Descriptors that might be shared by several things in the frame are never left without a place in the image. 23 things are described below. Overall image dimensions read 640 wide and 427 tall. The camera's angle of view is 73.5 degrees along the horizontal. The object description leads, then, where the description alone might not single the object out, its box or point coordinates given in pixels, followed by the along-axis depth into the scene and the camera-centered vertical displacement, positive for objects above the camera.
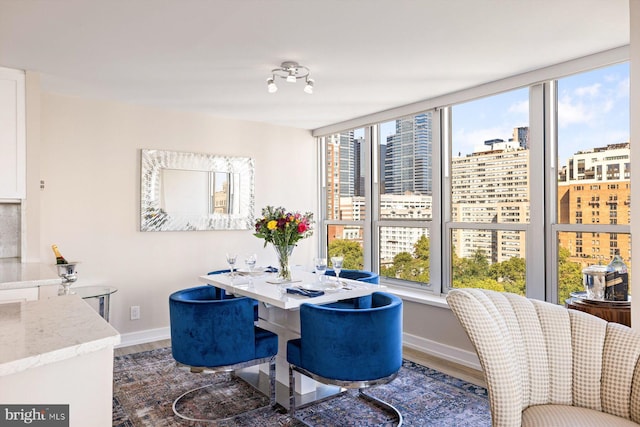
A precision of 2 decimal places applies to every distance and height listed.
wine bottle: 3.52 -0.33
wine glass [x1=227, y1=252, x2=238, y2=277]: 3.37 -0.34
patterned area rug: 2.68 -1.28
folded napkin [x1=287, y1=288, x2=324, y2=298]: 2.80 -0.51
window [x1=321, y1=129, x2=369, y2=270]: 5.11 +0.24
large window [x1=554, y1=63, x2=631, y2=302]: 2.95 +0.30
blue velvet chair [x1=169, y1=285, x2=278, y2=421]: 2.64 -0.75
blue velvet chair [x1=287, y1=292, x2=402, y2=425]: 2.42 -0.74
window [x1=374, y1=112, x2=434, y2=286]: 4.30 +0.18
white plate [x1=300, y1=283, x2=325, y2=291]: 2.98 -0.51
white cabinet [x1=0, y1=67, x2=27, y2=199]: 3.06 +0.58
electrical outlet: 4.21 -0.95
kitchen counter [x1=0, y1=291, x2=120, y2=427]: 1.10 -0.41
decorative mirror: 4.31 +0.26
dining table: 2.79 -0.53
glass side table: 3.54 -0.64
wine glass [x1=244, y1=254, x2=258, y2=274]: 3.46 -0.37
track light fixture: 3.10 +1.08
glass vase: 3.30 -0.36
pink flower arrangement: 3.27 -0.10
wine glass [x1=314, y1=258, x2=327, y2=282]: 3.25 -0.39
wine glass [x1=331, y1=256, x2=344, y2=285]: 3.24 -0.37
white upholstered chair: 1.63 -0.59
